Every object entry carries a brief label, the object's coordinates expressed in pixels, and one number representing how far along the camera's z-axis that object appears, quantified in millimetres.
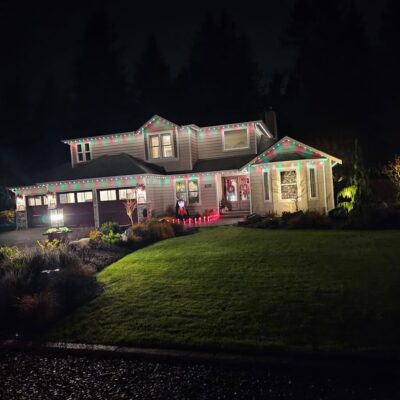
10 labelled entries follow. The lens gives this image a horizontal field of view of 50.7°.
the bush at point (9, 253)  10740
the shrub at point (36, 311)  7734
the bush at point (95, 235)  14773
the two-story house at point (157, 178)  22656
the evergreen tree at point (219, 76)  44781
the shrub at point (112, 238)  14614
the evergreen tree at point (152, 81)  49312
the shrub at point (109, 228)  16955
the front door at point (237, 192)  25250
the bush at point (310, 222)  15906
